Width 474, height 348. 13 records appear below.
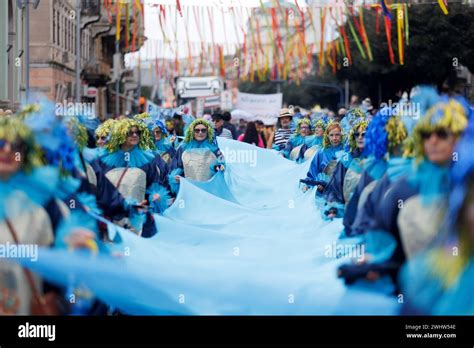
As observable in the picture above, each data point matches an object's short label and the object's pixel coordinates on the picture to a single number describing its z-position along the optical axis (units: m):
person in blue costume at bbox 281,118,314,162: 18.66
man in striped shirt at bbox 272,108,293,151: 20.22
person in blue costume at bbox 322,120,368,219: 10.87
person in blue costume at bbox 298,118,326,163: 17.39
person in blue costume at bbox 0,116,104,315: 6.52
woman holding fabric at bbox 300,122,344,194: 14.11
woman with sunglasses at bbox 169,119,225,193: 15.63
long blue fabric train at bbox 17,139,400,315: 6.66
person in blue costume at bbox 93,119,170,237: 11.73
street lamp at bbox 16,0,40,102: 22.93
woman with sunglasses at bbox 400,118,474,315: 6.35
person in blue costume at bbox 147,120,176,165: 16.58
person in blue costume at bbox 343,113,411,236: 7.16
